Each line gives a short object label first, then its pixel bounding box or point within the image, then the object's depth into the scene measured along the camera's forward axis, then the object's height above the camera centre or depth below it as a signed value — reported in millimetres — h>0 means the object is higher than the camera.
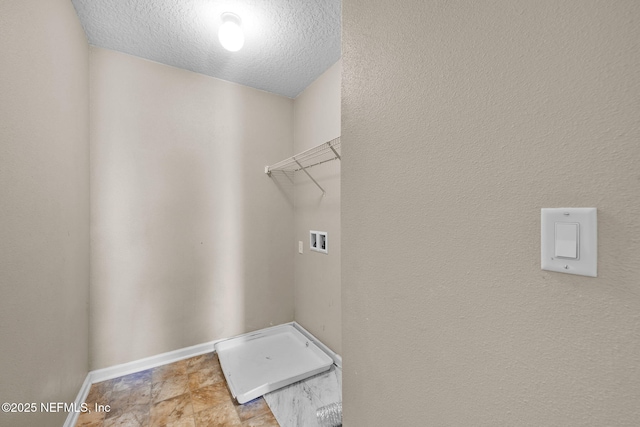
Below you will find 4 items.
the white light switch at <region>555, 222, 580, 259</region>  373 -46
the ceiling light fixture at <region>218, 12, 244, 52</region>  1369 +995
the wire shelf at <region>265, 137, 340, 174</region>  1517 +380
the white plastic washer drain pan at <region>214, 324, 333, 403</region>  1506 -1079
